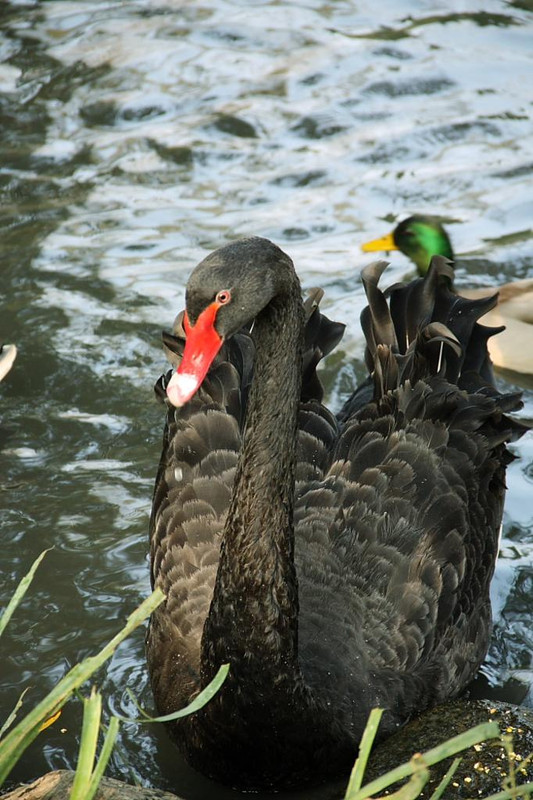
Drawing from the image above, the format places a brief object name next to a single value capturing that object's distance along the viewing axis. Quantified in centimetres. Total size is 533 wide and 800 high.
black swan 717
